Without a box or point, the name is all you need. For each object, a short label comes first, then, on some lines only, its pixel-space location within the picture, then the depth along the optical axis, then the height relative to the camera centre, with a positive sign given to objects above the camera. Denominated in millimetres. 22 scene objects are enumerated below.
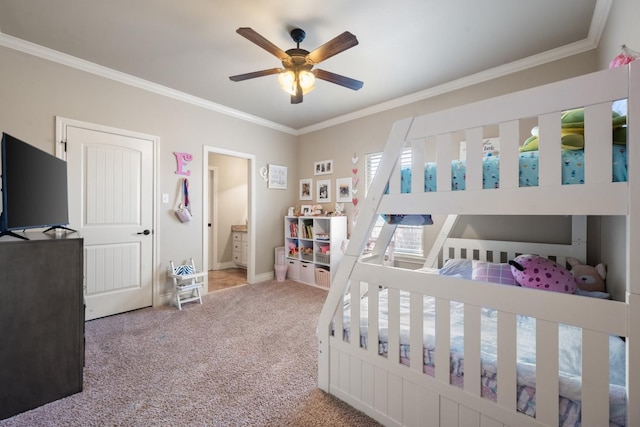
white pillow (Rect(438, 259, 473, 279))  2262 -510
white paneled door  2504 +12
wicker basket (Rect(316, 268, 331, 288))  3648 -931
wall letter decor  3135 +618
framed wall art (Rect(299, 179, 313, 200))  4328 +386
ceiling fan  1837 +1111
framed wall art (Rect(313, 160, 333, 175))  4051 +710
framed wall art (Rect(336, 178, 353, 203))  3811 +330
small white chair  2924 -833
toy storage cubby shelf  3656 -523
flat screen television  1318 +146
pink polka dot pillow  1646 -414
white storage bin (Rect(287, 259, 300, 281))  4066 -909
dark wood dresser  1292 -577
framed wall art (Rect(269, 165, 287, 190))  4168 +574
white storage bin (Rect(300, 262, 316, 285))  3844 -913
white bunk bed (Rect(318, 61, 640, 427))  821 -343
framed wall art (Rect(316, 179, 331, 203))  4059 +334
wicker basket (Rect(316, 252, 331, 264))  3694 -658
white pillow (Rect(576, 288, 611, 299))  1624 -533
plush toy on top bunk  919 +306
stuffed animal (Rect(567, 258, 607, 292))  1852 -476
